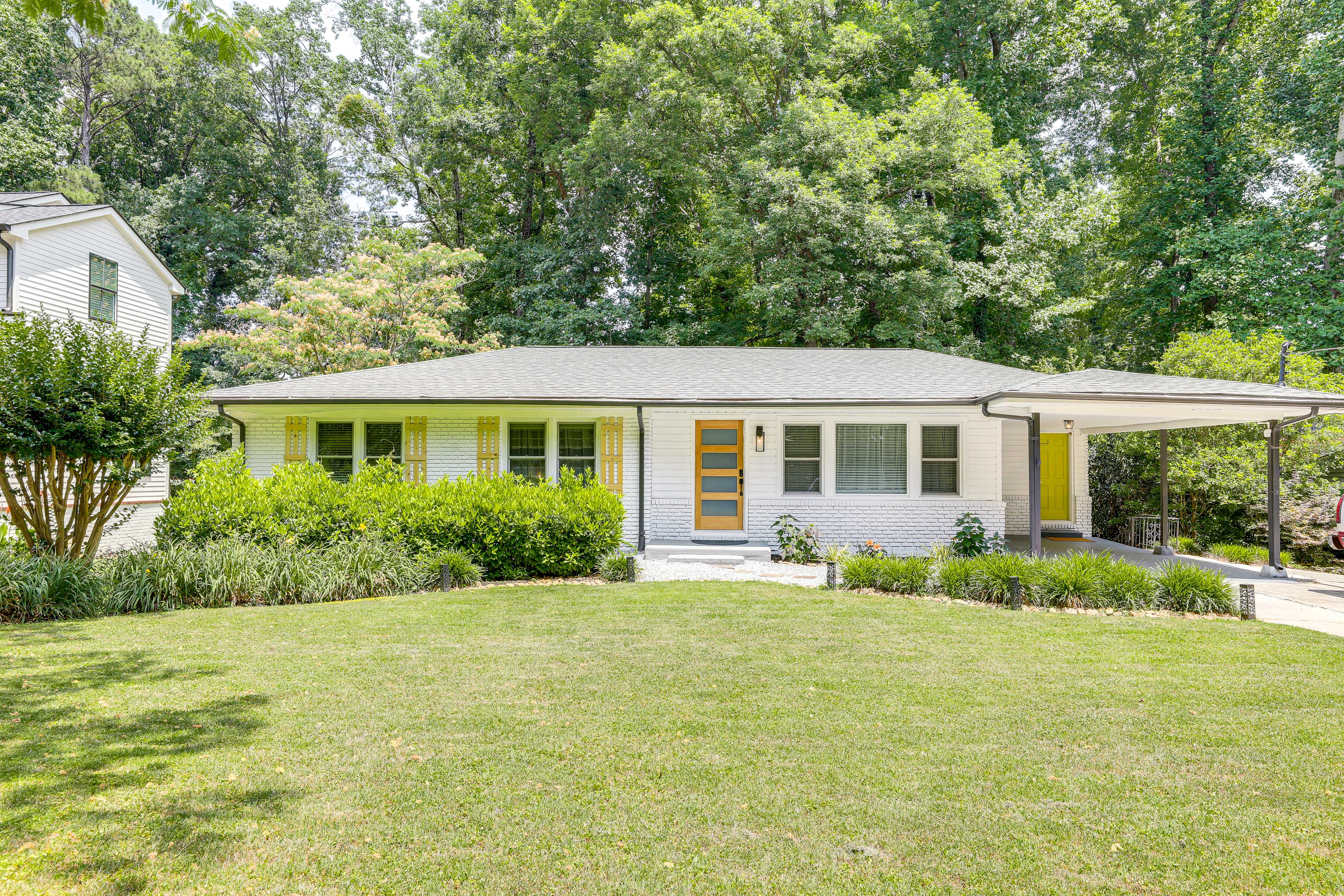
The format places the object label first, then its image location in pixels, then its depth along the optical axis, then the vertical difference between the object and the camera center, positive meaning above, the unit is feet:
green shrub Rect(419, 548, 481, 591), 28.91 -4.61
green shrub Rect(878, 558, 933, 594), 27.99 -4.83
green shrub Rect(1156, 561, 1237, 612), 24.99 -4.97
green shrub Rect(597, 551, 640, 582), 30.48 -4.85
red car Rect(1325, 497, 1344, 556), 30.40 -3.48
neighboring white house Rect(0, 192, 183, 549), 43.01 +13.63
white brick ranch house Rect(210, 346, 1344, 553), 37.45 +1.42
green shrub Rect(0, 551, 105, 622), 22.99 -4.33
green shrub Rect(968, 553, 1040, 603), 26.58 -4.61
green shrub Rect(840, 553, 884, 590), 28.66 -4.81
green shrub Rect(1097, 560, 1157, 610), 25.53 -4.95
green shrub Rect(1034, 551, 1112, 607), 25.98 -4.81
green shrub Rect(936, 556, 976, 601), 27.25 -4.80
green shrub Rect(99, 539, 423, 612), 25.12 -4.36
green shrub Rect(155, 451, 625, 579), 29.14 -2.35
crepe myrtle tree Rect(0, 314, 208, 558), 24.34 +1.61
